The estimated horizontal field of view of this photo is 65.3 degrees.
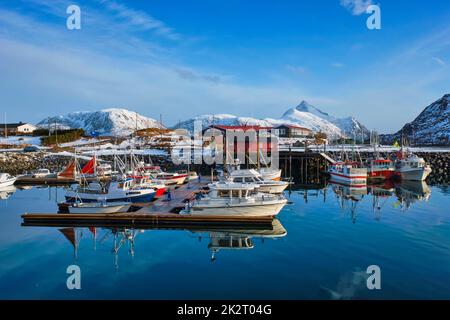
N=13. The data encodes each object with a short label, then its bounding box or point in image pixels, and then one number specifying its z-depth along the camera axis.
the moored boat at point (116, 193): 28.30
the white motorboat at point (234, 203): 25.27
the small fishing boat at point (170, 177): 43.94
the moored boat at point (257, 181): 30.35
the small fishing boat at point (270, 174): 42.88
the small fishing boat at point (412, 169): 50.97
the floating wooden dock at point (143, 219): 24.53
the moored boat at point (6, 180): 44.27
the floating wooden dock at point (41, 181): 49.25
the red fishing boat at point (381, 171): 53.31
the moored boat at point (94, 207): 26.40
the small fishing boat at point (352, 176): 47.28
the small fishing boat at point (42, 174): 51.19
